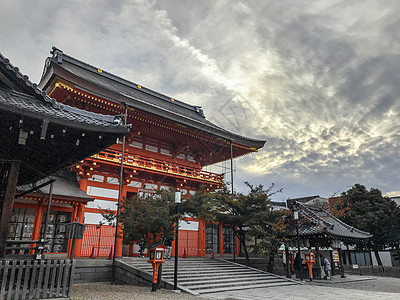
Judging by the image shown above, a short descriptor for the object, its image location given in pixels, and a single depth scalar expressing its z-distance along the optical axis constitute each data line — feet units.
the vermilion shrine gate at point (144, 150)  48.67
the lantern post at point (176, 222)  33.59
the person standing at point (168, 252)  53.94
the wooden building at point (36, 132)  18.17
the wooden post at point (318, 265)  55.21
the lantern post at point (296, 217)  51.20
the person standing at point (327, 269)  57.08
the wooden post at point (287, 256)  51.08
